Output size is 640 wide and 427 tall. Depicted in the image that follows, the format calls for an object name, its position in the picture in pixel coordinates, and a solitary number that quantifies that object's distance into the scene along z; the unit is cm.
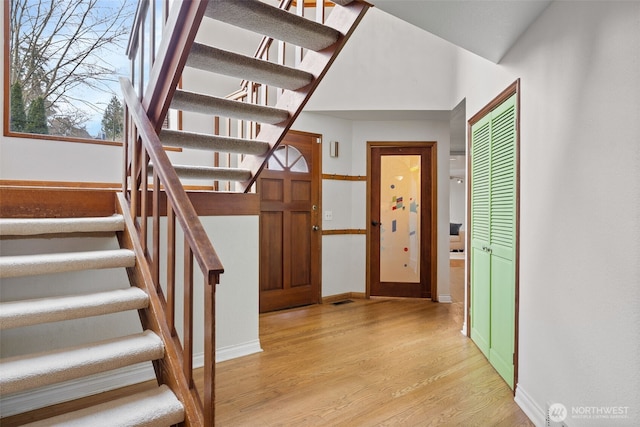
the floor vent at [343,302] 443
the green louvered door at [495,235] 237
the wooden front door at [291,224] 409
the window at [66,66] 292
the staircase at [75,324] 149
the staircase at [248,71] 189
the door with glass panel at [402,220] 457
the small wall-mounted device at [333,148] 450
